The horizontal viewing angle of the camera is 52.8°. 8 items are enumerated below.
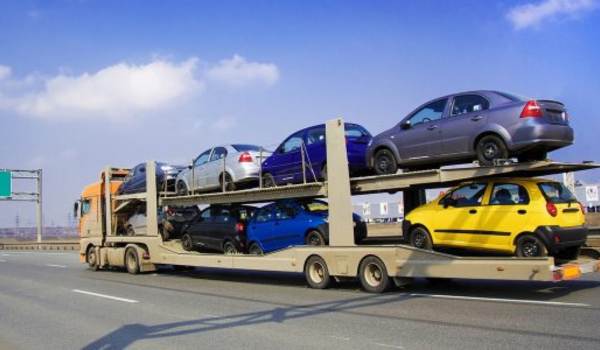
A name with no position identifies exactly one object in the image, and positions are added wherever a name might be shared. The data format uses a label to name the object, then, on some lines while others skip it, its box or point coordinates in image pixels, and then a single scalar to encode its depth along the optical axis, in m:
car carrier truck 9.52
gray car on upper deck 9.55
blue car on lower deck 12.98
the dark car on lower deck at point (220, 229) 15.16
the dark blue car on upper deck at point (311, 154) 12.85
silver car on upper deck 15.32
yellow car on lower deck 9.38
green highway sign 49.44
